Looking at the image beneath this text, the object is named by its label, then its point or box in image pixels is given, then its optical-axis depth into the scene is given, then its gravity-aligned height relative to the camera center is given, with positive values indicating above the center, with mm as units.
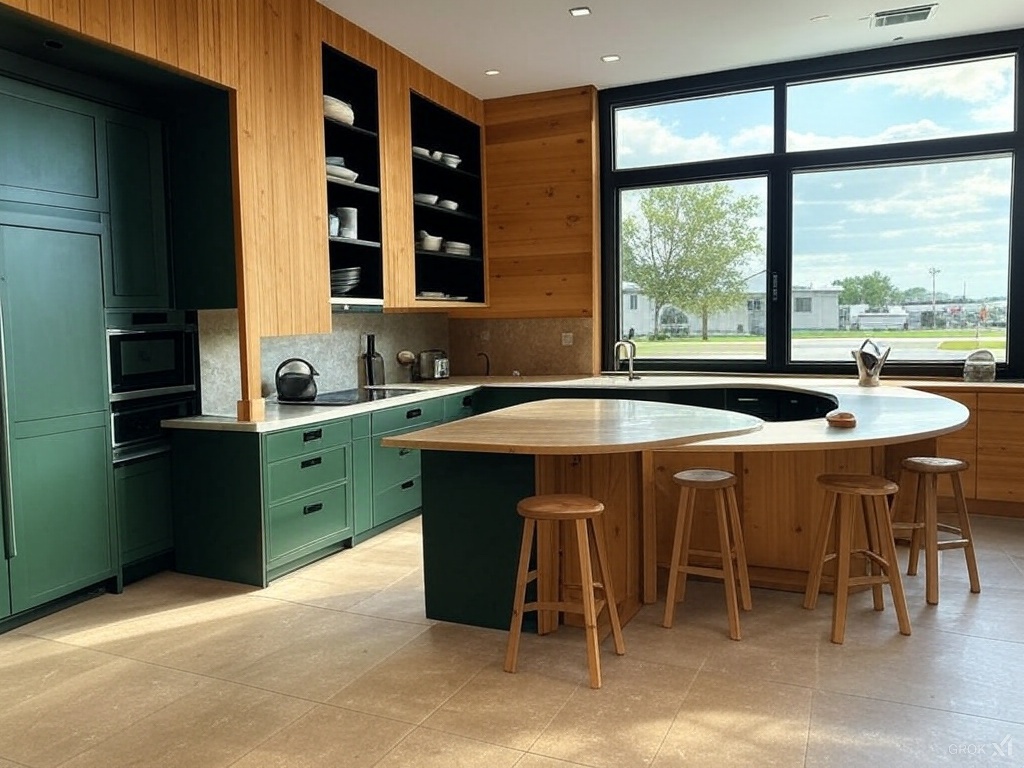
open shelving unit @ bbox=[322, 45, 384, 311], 4828 +1006
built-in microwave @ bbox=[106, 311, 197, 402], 3717 -72
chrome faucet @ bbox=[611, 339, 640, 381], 5703 -135
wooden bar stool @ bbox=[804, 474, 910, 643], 3002 -874
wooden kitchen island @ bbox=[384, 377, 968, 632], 2953 -610
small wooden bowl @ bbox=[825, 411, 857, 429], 3288 -389
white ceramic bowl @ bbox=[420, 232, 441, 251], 5520 +654
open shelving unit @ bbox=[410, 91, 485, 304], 5895 +1011
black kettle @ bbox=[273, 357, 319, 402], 4500 -277
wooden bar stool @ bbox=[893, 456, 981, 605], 3414 -899
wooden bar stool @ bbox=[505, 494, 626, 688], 2672 -835
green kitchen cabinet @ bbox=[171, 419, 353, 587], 3756 -803
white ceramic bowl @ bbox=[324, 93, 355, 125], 4465 +1303
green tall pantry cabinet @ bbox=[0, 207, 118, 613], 3240 -280
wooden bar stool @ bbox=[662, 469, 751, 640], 3104 -869
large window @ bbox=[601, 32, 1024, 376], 5168 +825
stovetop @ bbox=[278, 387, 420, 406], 4473 -372
